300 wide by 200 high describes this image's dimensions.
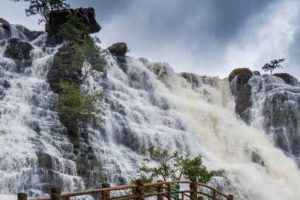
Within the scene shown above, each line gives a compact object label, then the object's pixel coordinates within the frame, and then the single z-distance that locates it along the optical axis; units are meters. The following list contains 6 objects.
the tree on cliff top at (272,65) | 55.63
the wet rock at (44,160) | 27.09
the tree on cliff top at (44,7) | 44.32
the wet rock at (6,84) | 33.93
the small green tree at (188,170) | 26.06
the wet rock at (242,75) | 48.94
